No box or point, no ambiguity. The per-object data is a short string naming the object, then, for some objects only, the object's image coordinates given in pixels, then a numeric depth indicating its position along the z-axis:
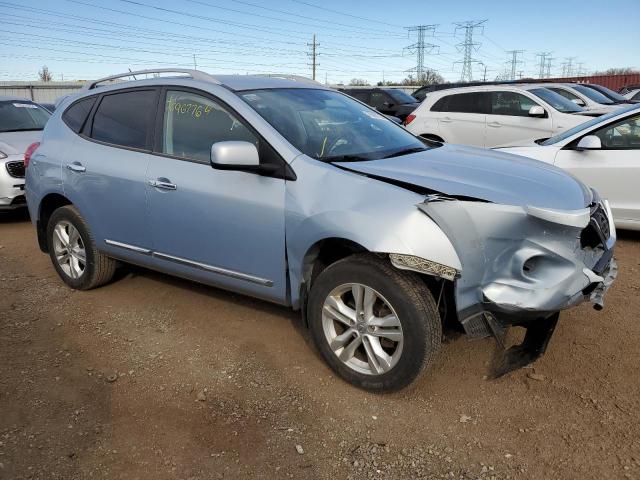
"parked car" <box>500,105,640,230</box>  5.45
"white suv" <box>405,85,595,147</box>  9.02
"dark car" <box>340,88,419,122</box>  15.93
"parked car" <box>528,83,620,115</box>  11.63
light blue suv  2.71
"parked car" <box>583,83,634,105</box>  13.23
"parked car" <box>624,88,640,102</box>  17.29
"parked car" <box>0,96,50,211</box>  7.12
